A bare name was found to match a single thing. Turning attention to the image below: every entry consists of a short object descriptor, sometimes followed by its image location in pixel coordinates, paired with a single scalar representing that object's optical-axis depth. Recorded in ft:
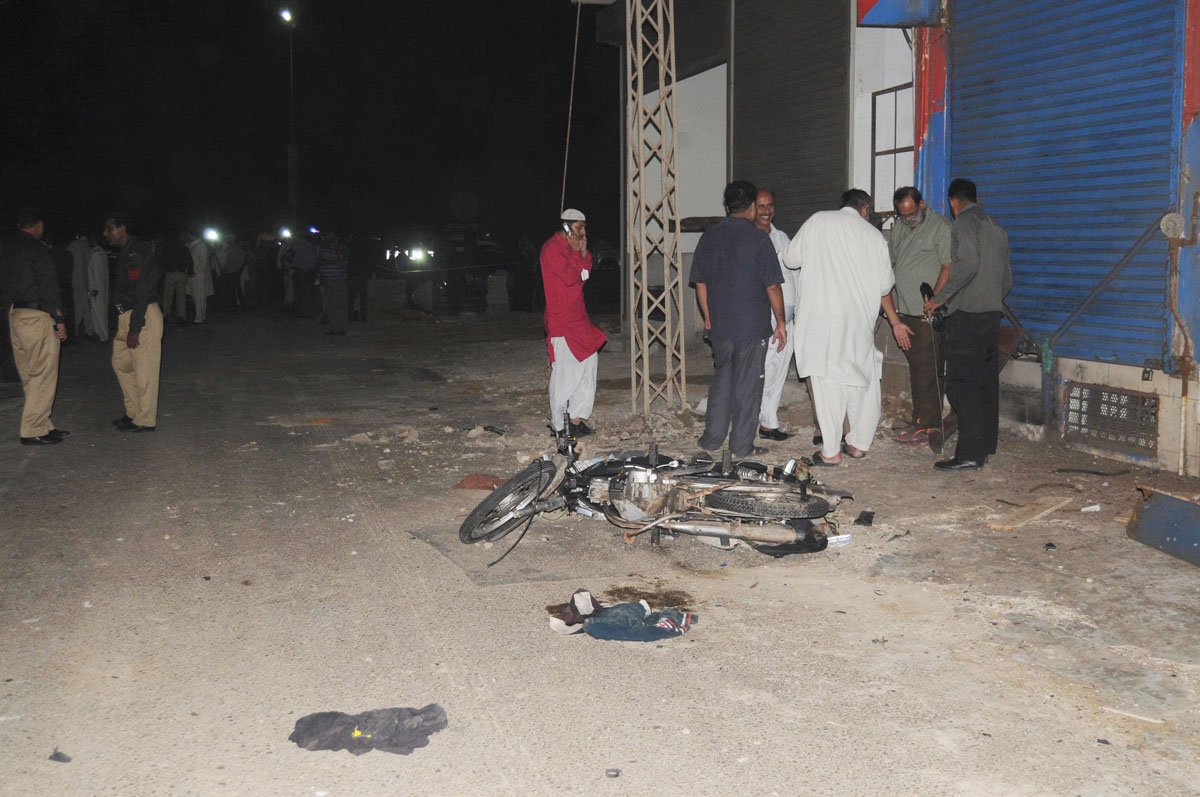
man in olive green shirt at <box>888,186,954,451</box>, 29.50
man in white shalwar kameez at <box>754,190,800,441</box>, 31.48
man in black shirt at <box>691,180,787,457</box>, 27.55
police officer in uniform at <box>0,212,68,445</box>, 30.66
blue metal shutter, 25.93
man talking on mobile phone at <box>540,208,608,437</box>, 31.22
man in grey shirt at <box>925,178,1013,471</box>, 26.53
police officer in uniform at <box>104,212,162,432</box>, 32.22
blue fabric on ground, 15.96
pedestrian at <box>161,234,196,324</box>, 68.39
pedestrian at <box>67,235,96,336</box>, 61.57
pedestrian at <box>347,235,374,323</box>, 73.67
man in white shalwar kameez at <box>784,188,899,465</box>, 27.32
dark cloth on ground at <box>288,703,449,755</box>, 12.54
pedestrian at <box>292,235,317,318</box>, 80.38
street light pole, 108.68
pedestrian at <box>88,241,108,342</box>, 61.77
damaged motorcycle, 20.17
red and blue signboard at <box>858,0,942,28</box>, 31.48
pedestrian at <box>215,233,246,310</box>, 91.30
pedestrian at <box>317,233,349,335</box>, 66.08
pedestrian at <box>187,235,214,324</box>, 74.28
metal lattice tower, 33.14
